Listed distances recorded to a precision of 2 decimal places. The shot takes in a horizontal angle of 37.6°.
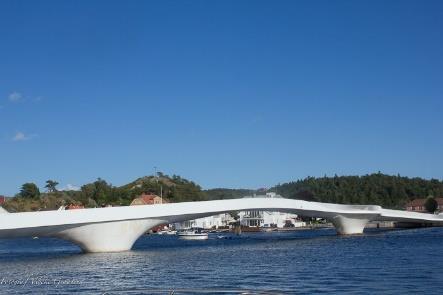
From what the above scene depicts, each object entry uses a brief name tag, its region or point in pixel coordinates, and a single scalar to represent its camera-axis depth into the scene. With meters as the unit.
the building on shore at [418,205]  190.50
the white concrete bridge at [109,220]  50.62
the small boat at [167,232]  149.48
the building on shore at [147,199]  175.75
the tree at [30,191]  181.50
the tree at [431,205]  175.00
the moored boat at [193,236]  105.41
